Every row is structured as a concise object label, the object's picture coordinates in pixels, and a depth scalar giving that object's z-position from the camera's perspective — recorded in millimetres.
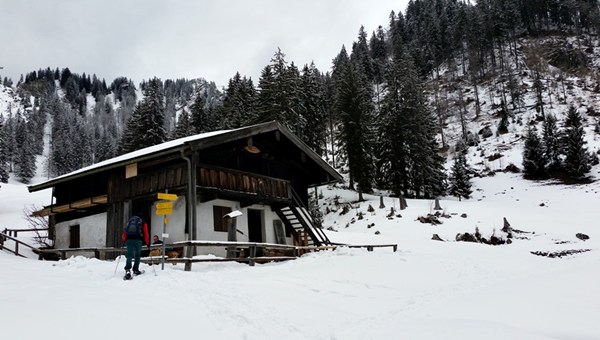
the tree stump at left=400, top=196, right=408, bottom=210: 33759
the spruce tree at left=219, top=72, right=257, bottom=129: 41000
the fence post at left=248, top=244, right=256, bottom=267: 14258
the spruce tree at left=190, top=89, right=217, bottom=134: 50875
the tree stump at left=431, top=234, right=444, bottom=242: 26662
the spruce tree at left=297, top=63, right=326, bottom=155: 41166
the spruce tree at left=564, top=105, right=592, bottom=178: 42156
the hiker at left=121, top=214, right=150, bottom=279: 10852
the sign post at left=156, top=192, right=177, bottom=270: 11625
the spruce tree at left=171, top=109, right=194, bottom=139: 47031
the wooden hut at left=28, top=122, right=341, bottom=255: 16781
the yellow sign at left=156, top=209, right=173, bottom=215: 11602
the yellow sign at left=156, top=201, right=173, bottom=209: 11680
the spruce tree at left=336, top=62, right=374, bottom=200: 40625
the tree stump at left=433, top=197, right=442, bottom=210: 32153
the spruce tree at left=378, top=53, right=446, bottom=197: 41594
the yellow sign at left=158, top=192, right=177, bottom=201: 11762
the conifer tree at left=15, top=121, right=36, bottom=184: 84812
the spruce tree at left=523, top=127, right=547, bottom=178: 44844
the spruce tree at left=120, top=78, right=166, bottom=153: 42469
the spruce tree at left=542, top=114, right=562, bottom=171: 45188
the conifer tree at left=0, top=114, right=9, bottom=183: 70944
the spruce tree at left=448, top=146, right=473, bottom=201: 42031
